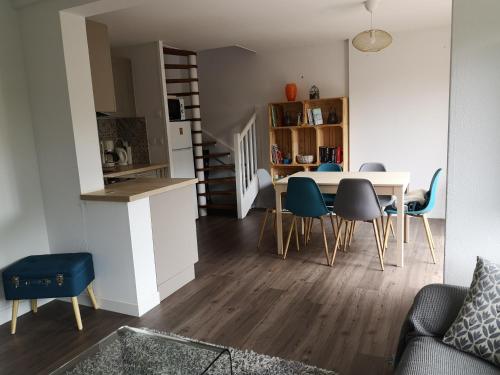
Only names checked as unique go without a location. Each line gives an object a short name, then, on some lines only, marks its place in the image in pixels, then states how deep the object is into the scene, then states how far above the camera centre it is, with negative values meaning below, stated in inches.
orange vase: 226.4 +19.2
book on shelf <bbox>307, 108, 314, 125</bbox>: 223.5 +4.2
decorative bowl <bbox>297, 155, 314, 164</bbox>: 228.5 -19.2
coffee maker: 197.1 -9.4
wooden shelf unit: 222.4 -4.7
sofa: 59.2 -36.1
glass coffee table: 72.4 -41.5
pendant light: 134.9 +27.5
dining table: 140.3 -23.0
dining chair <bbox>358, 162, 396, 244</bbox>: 168.6 -21.8
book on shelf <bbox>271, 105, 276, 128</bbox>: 232.2 +6.0
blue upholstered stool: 104.2 -36.9
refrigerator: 211.5 -9.7
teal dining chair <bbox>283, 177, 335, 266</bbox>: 147.3 -27.3
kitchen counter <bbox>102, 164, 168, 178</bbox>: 174.7 -16.3
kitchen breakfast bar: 112.0 -31.2
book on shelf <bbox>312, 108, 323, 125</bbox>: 221.9 +4.5
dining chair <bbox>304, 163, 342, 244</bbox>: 178.9 -42.4
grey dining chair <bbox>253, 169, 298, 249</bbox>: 171.5 -28.0
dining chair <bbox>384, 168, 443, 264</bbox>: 144.1 -32.4
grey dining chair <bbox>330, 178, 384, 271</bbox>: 137.5 -27.3
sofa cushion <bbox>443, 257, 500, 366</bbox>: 61.3 -31.8
